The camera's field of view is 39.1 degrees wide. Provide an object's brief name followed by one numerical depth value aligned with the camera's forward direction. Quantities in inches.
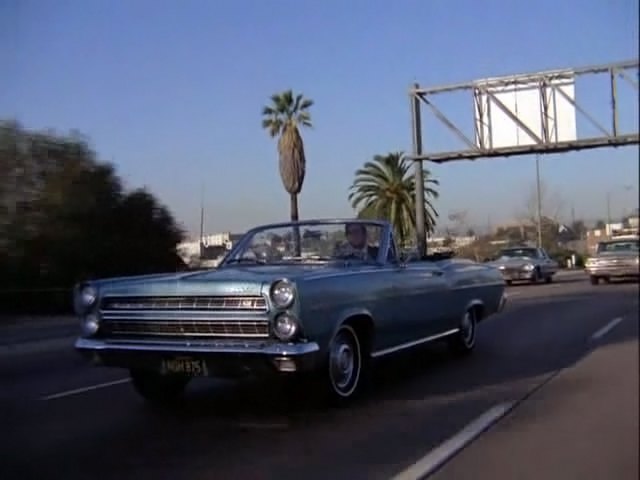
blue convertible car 246.7
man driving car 303.3
